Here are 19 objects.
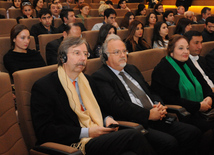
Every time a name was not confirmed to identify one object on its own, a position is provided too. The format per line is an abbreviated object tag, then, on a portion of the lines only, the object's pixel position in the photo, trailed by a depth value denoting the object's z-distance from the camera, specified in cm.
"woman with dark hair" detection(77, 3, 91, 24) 543
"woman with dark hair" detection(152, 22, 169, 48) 388
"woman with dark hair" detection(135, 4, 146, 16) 640
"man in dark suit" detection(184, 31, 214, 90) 258
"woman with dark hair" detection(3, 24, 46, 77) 249
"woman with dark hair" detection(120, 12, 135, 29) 474
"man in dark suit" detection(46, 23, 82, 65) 290
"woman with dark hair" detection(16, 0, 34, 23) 460
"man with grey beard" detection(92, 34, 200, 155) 182
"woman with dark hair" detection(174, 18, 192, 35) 420
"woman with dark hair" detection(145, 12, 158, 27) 515
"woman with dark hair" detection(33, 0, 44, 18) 537
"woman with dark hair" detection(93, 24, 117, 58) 316
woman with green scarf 219
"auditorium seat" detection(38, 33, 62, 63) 299
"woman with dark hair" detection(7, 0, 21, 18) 532
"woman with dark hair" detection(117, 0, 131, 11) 698
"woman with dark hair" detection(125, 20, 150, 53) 348
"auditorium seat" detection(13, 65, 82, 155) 157
